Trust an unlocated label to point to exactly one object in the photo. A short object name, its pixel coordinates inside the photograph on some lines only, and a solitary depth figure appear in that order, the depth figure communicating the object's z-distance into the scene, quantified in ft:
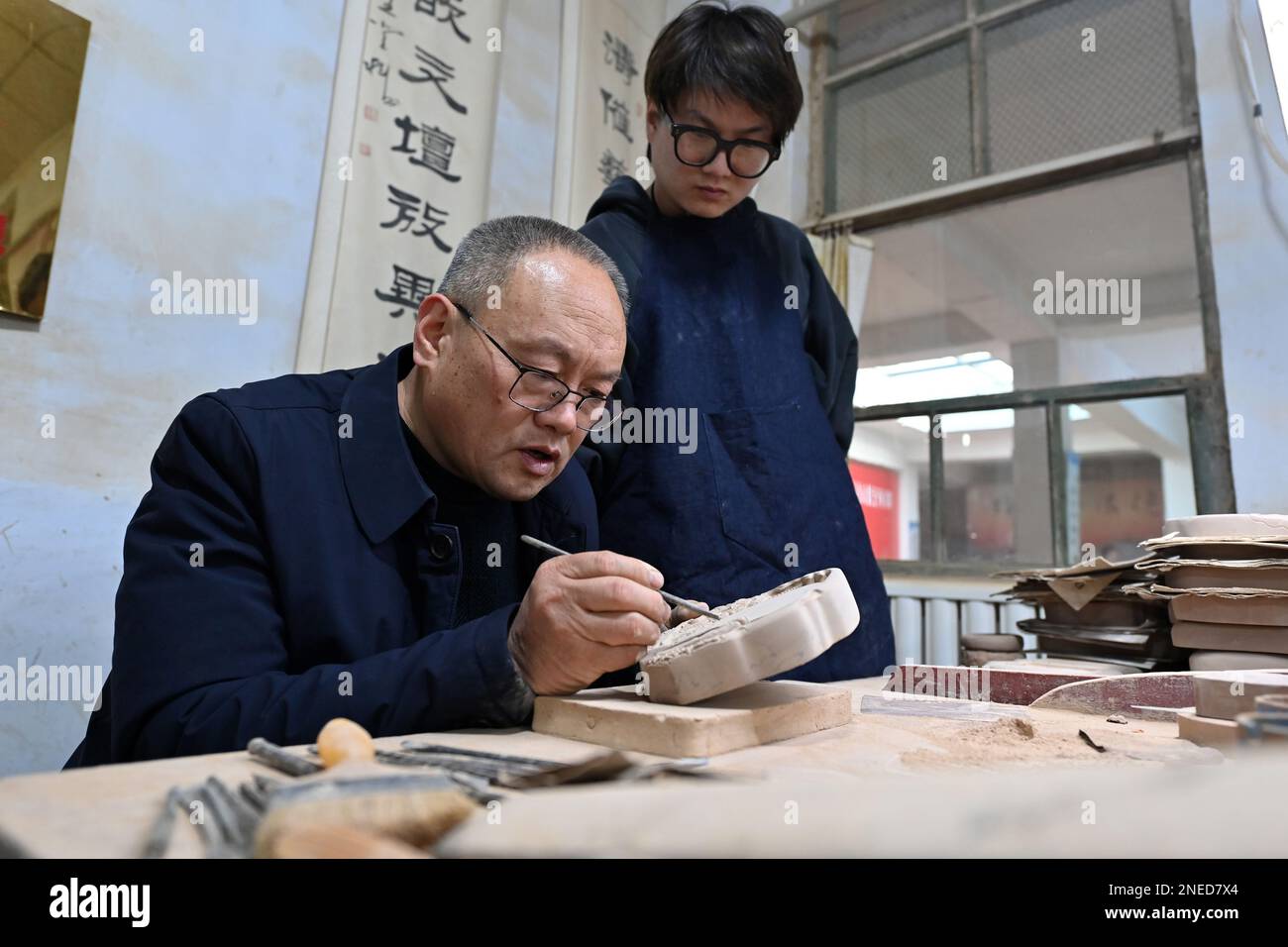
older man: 3.60
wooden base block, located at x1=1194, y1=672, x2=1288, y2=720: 3.28
